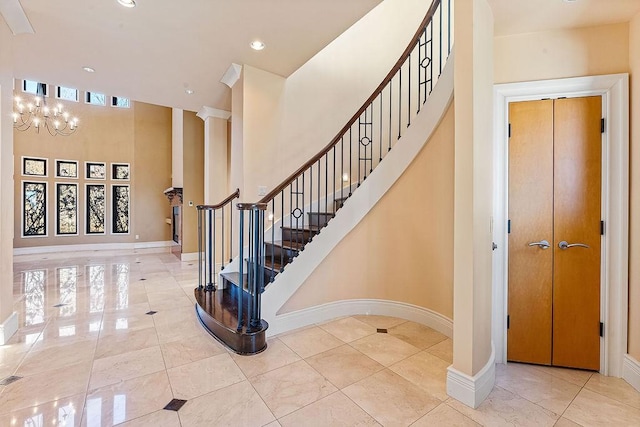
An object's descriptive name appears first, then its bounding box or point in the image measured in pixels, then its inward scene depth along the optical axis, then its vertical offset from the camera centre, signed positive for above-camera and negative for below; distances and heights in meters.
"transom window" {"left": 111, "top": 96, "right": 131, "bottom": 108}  9.04 +3.46
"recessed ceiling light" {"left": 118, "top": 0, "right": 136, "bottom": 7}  2.72 +2.00
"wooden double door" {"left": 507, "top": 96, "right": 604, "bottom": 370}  2.22 -0.15
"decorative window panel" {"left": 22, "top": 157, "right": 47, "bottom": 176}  8.07 +1.31
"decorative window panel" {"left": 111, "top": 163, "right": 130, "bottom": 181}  9.12 +1.30
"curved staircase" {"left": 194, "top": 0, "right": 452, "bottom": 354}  2.62 -0.19
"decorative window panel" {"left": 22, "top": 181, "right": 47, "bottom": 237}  8.04 +0.09
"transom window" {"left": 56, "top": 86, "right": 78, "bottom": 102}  8.52 +3.52
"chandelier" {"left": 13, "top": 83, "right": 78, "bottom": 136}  7.93 +2.61
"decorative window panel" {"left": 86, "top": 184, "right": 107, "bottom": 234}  8.84 +0.13
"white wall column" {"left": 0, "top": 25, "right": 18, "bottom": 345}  2.65 +0.19
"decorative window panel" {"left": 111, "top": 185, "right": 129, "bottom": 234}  9.12 +0.11
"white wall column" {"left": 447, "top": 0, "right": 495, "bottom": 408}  1.86 +0.02
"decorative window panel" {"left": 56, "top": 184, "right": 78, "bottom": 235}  8.48 +0.10
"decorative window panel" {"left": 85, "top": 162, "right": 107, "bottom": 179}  8.86 +1.31
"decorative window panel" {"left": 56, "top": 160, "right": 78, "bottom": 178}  8.49 +1.30
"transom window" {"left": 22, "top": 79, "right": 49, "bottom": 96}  8.15 +3.57
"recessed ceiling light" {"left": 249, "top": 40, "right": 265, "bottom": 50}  3.39 +2.00
